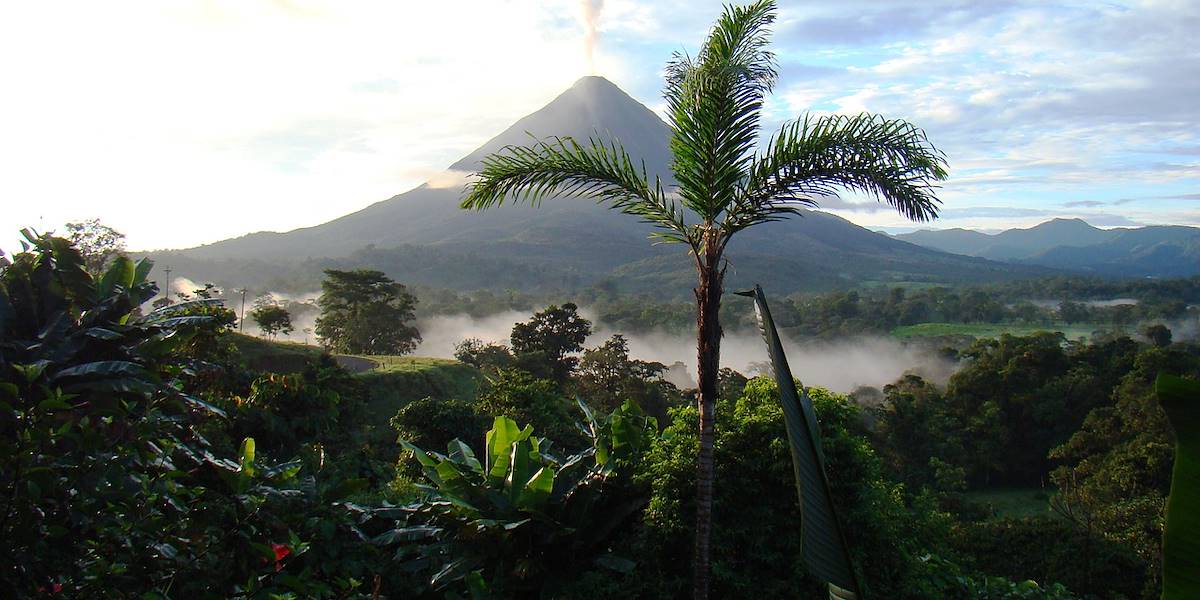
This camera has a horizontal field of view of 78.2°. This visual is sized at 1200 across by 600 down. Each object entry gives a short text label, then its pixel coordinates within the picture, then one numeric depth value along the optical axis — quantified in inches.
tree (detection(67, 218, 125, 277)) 1030.4
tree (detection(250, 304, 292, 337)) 1257.4
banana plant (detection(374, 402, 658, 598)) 233.6
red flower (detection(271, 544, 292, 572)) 192.9
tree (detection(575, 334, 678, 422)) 983.0
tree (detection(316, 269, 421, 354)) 1493.6
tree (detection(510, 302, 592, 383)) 1128.8
